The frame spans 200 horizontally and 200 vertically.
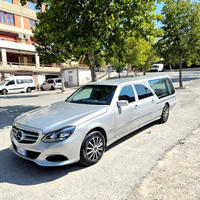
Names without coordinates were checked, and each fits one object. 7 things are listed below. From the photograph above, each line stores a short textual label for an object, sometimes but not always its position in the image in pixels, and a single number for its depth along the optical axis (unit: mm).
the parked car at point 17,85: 22241
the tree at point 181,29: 14570
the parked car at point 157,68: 44962
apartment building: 29672
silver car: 3090
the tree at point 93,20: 6816
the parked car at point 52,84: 26953
